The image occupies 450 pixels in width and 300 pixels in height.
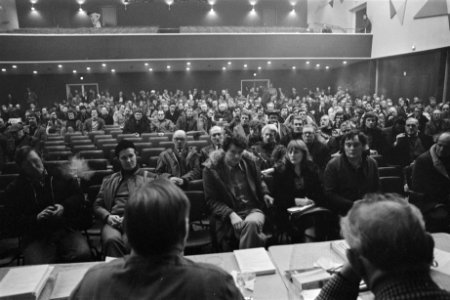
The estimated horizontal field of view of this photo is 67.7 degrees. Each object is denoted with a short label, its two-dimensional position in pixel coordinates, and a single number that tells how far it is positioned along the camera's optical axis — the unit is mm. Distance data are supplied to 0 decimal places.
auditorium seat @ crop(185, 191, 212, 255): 2942
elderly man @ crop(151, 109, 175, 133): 8469
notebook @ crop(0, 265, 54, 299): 1510
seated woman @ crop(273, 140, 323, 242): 3225
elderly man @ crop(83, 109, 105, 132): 9219
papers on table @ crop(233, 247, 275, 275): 1760
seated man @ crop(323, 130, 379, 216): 3178
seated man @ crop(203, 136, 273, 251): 2855
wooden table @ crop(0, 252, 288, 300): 1570
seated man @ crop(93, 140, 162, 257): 2922
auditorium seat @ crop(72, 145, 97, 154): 5946
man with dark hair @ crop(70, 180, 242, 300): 934
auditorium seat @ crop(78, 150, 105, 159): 5254
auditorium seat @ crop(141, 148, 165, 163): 5363
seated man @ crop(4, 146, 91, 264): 2666
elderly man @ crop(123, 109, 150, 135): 8289
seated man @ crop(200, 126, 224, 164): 4787
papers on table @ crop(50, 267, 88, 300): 1565
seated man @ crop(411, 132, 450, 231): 3297
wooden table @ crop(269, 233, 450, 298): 1699
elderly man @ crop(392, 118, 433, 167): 5141
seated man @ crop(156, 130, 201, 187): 4242
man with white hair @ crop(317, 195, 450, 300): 930
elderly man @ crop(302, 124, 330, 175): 4617
